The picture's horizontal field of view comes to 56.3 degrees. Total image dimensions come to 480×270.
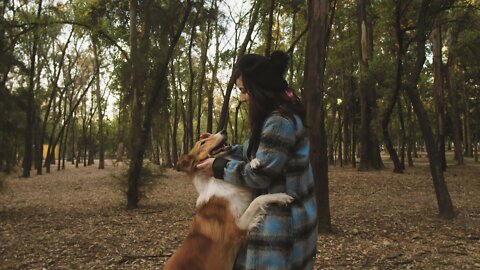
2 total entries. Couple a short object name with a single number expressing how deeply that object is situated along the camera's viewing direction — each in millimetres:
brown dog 2176
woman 2184
